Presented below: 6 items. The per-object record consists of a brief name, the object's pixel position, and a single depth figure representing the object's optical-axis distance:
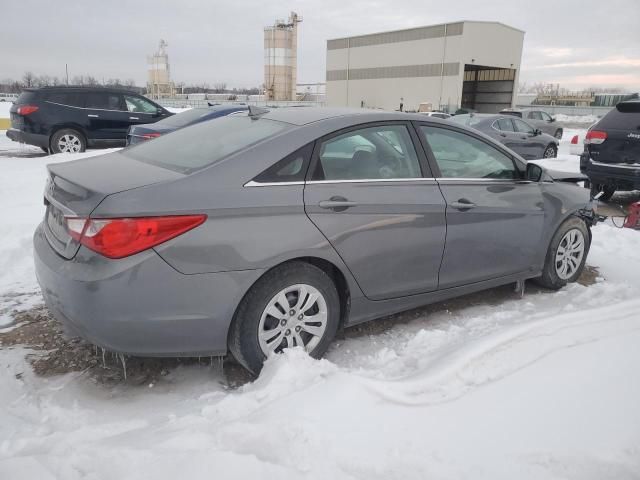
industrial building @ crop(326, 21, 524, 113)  45.28
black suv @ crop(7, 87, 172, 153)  11.02
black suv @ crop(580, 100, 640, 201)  7.53
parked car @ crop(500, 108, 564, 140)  21.31
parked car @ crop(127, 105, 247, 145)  8.44
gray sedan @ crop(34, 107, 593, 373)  2.46
